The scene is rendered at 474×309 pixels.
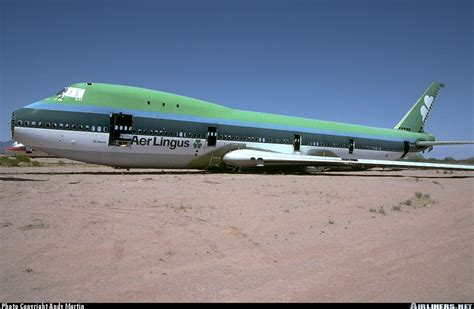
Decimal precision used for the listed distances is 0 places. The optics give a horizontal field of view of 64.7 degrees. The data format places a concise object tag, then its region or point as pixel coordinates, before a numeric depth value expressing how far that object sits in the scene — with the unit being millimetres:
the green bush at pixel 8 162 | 28922
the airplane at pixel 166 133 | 18953
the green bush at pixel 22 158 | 34997
